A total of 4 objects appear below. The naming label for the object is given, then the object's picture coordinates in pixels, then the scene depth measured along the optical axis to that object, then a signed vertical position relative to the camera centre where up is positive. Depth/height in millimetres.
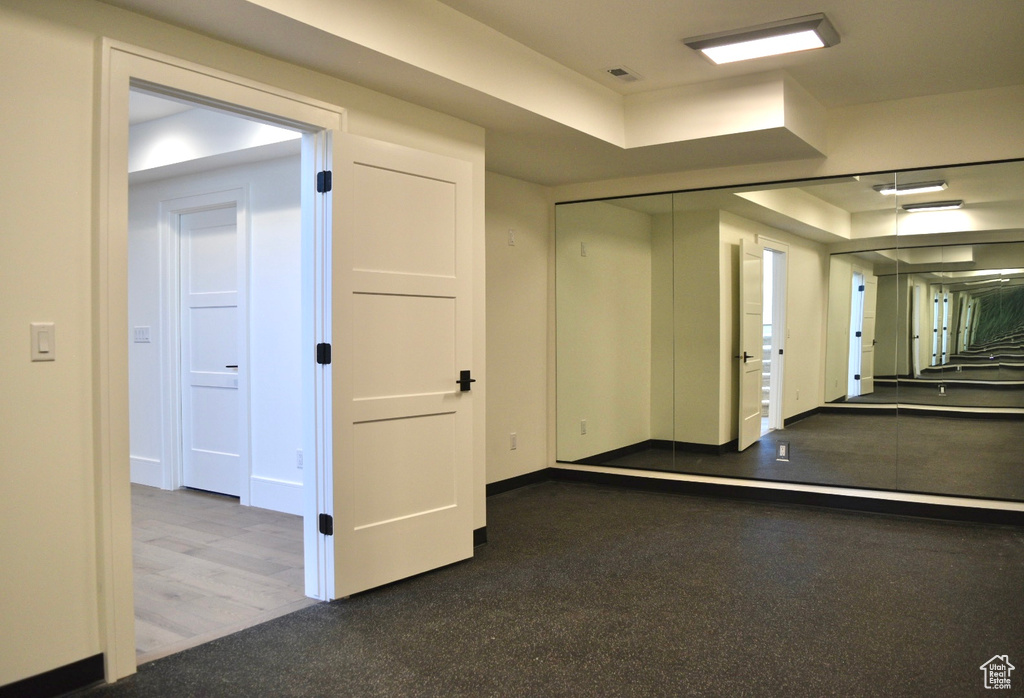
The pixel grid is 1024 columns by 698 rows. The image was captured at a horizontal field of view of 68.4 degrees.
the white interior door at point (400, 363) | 3369 -173
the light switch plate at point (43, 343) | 2426 -46
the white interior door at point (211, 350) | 5426 -162
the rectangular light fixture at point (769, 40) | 3541 +1415
